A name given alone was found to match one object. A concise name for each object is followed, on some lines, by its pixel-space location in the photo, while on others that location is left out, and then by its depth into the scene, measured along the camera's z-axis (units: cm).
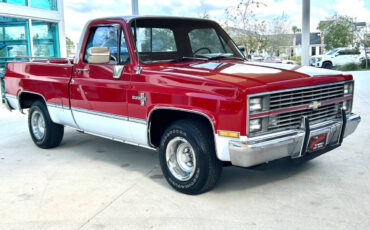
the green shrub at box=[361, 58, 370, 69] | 2709
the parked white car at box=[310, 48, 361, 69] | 2677
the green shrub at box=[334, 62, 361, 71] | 2659
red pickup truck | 374
